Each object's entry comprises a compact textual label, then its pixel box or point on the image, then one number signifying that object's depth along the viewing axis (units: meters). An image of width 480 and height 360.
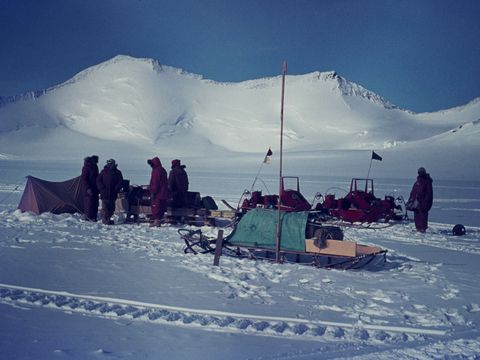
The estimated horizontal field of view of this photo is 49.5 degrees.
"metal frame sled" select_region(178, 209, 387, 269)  7.54
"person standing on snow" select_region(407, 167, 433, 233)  11.73
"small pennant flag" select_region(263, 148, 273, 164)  9.65
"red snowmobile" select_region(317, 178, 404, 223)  12.64
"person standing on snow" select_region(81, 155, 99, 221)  11.95
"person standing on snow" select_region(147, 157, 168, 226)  11.61
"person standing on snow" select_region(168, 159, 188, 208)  12.10
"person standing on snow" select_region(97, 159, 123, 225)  11.65
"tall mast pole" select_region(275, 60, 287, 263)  7.72
